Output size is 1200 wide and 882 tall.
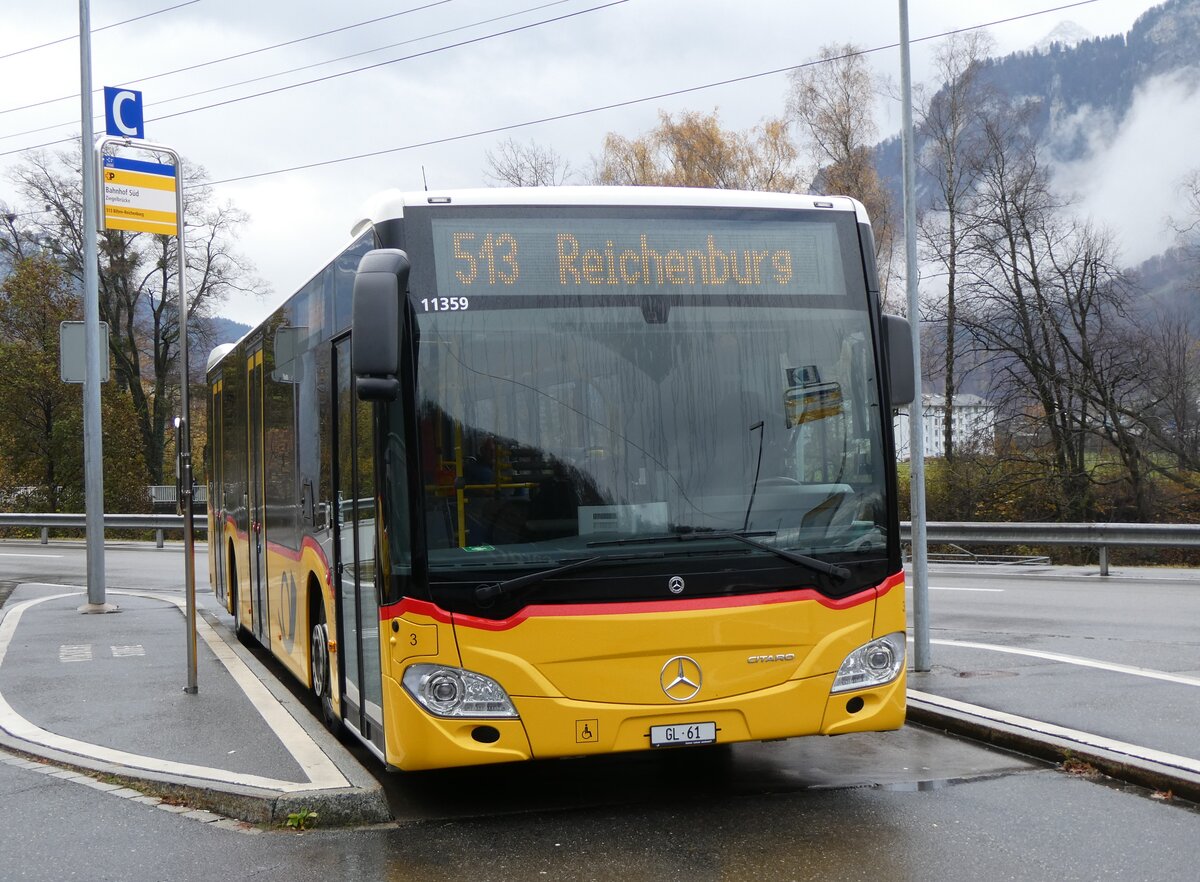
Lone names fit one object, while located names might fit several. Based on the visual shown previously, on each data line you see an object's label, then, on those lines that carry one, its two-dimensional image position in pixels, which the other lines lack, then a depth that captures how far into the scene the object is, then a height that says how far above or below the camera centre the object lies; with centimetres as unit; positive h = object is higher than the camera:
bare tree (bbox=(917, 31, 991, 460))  3934 +940
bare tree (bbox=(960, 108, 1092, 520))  3441 +429
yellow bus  604 -2
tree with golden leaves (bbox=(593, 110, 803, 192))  4331 +999
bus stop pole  966 +8
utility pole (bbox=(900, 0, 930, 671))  965 +13
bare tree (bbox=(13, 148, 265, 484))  4556 +682
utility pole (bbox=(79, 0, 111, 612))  1644 +132
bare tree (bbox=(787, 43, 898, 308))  4332 +1129
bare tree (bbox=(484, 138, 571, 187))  4484 +989
